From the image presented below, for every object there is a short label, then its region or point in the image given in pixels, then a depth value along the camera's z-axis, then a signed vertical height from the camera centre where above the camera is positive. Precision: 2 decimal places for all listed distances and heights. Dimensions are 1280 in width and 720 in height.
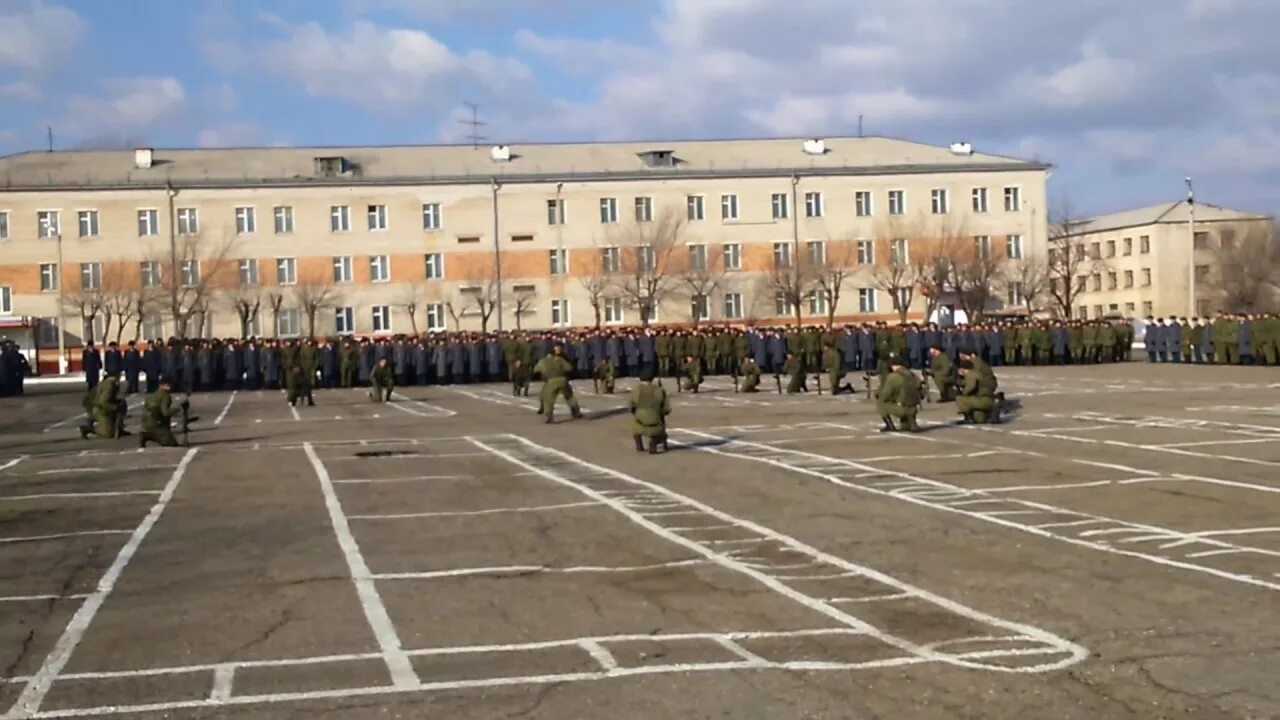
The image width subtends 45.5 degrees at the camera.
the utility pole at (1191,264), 67.31 +2.36
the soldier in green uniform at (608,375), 42.12 -1.05
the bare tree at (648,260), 72.88 +3.60
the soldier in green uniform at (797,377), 40.34 -1.25
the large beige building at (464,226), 69.81 +5.48
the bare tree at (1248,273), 97.75 +2.58
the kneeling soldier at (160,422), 27.19 -1.22
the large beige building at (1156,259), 101.88 +3.94
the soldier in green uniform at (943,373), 32.19 -1.03
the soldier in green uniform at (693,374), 41.81 -1.12
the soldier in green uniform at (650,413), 23.62 -1.20
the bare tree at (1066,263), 84.06 +3.48
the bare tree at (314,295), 70.62 +2.46
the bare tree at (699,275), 74.12 +2.87
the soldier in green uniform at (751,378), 41.00 -1.24
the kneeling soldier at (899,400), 26.17 -1.27
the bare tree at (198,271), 69.25 +3.71
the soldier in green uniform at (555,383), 30.81 -0.89
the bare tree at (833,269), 73.69 +2.93
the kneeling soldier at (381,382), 41.00 -1.00
